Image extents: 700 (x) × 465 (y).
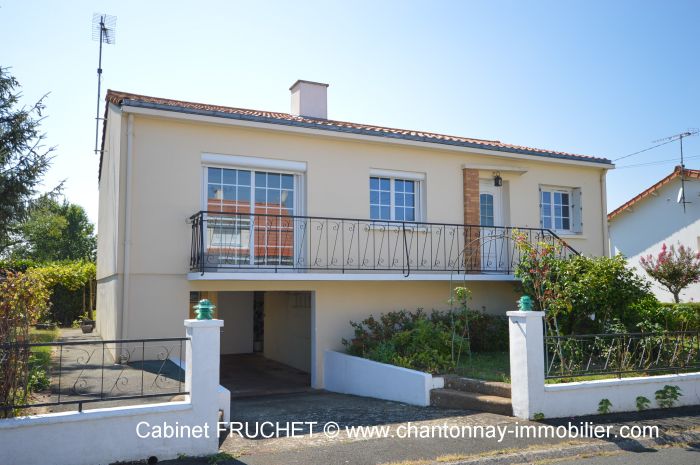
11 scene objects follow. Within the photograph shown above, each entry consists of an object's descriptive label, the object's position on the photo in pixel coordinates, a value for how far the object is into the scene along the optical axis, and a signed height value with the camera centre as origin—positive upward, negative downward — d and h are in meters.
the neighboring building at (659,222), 20.42 +2.16
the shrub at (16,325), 5.82 -0.52
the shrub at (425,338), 9.91 -1.22
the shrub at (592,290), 10.55 -0.27
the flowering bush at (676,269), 17.34 +0.21
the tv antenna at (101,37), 13.67 +5.95
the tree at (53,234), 16.53 +2.06
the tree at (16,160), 15.01 +3.18
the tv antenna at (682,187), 20.67 +3.29
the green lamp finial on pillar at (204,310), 6.48 -0.39
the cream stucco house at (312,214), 10.34 +1.39
